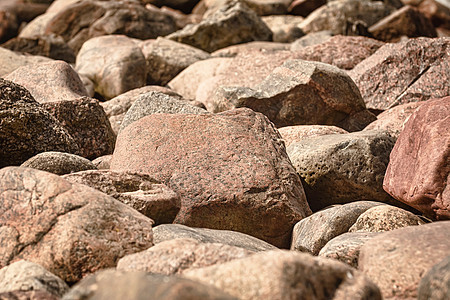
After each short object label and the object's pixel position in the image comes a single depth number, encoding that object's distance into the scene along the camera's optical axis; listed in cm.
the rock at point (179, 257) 644
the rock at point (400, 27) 2712
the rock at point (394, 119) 1366
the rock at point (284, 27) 2869
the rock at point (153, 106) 1303
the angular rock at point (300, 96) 1441
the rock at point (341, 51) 1828
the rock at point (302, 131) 1336
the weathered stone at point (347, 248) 839
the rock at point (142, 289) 484
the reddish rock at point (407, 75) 1525
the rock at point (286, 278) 555
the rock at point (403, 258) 660
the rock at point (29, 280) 656
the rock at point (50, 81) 1398
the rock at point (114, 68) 1919
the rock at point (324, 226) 988
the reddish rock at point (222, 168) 1028
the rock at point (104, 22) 2712
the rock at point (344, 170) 1187
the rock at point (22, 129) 1075
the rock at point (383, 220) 972
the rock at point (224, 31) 2520
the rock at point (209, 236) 833
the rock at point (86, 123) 1318
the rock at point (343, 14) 3027
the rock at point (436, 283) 582
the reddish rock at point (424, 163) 945
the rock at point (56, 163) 992
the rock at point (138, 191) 892
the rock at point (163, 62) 2096
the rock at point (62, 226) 730
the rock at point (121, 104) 1545
